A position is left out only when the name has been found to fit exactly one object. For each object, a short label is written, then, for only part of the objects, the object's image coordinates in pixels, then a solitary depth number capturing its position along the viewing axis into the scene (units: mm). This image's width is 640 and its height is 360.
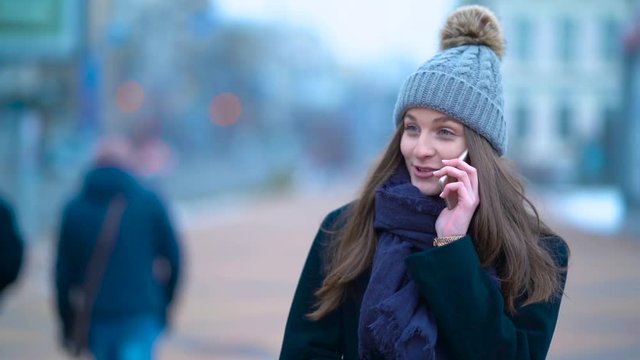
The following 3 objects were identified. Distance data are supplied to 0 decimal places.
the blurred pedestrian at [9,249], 7734
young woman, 4344
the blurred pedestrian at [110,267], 9859
